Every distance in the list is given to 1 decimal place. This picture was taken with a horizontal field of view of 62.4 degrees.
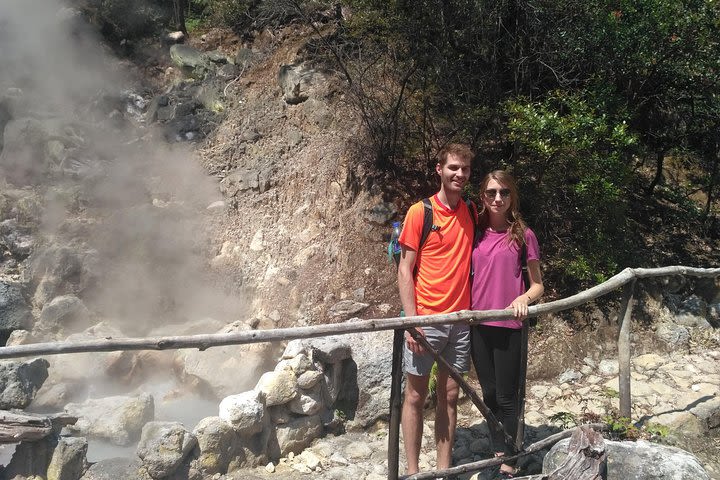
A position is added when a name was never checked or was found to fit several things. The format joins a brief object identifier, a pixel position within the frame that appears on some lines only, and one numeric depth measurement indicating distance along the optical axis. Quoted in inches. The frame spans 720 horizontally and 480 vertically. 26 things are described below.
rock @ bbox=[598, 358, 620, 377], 200.4
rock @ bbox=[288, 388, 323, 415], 162.6
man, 113.2
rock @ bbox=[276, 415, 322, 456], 157.9
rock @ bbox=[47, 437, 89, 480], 126.0
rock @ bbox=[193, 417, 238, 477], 140.6
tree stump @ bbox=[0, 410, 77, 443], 121.3
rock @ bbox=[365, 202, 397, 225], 256.2
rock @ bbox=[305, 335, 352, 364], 172.2
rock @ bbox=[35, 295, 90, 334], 241.1
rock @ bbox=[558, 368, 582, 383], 196.5
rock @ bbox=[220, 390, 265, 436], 148.9
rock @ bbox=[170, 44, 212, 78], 405.7
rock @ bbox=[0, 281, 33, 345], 236.4
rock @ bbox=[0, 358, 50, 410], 167.8
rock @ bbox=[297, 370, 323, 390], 164.7
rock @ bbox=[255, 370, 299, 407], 159.6
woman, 115.3
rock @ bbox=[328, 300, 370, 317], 228.1
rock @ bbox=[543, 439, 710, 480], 110.1
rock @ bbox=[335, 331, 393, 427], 173.9
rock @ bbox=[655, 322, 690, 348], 215.0
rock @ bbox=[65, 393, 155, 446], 170.2
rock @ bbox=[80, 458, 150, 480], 130.6
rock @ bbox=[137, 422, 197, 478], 133.0
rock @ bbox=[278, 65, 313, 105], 332.5
